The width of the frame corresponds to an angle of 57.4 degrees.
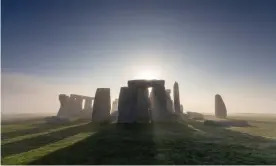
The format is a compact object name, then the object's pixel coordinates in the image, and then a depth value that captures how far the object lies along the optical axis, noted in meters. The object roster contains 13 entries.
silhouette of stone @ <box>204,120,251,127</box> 31.42
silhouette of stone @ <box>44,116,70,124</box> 36.16
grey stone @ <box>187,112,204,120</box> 47.35
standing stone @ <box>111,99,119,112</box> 70.12
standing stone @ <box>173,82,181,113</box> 41.07
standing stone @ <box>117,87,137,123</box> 28.11
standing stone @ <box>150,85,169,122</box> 29.12
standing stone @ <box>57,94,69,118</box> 50.31
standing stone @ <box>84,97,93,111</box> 55.39
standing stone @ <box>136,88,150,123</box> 27.89
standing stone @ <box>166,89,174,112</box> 40.78
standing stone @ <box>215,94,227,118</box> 50.27
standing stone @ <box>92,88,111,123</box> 32.44
